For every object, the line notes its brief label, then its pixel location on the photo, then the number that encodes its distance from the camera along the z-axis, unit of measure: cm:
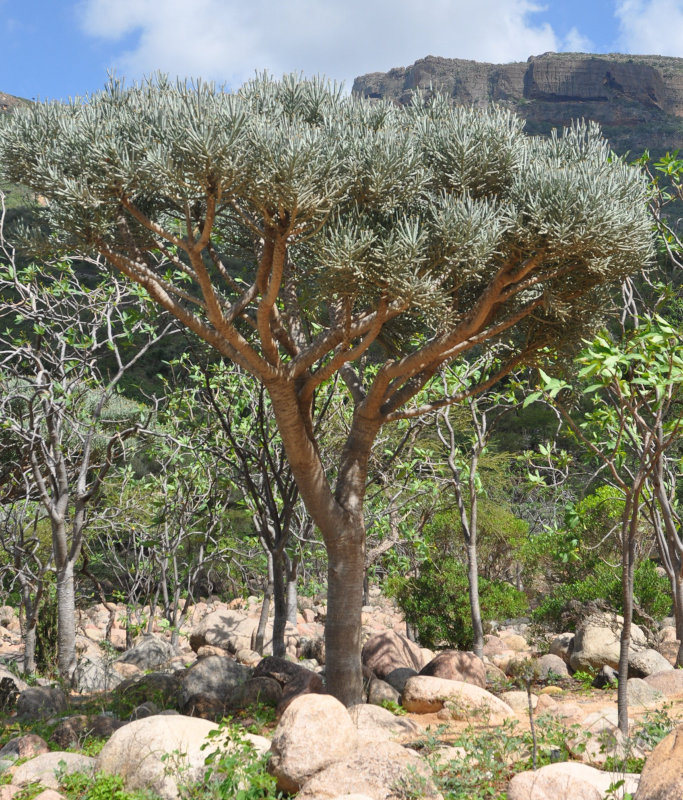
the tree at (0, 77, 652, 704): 444
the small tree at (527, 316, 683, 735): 381
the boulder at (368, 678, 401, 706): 660
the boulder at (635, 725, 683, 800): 252
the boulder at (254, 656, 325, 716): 606
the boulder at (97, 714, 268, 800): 399
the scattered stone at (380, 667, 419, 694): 720
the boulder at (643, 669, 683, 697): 668
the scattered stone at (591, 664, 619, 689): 772
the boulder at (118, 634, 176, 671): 1050
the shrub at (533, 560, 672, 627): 1001
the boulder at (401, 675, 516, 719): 603
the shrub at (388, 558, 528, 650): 1005
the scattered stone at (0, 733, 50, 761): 478
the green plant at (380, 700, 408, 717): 630
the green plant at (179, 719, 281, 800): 377
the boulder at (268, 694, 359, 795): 393
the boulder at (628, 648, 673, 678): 784
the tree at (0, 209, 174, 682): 735
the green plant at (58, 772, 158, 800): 390
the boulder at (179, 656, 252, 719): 602
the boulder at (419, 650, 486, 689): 709
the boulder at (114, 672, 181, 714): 655
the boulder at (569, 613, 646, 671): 871
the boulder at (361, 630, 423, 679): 780
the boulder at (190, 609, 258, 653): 1174
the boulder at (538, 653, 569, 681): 877
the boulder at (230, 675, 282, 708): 621
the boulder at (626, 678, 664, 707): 614
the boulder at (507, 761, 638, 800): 325
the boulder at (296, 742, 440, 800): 361
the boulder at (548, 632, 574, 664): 968
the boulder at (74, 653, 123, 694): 827
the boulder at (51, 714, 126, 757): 524
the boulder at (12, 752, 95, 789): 423
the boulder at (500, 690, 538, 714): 651
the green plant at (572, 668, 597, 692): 837
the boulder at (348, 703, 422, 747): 486
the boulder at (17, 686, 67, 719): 664
